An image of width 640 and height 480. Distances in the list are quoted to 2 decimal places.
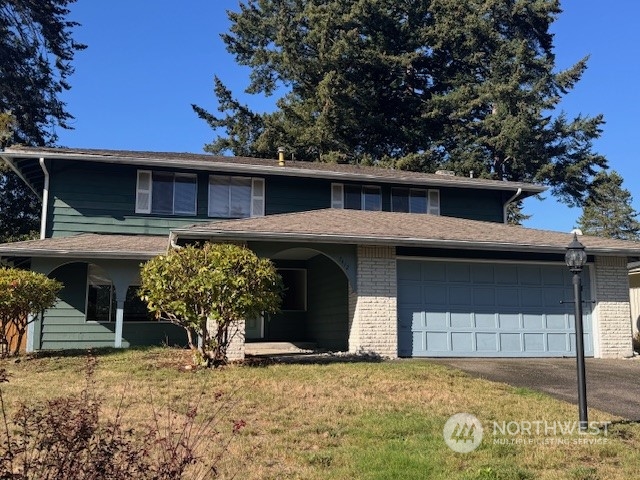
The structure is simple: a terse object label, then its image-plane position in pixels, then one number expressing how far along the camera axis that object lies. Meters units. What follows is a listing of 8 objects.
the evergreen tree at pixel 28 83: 29.45
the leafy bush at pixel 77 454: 3.43
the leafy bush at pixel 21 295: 11.41
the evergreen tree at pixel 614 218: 51.00
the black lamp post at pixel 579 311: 6.63
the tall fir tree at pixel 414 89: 30.66
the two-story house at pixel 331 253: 13.01
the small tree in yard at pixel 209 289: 10.33
